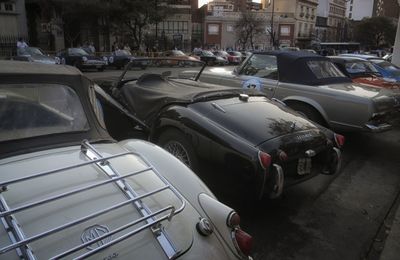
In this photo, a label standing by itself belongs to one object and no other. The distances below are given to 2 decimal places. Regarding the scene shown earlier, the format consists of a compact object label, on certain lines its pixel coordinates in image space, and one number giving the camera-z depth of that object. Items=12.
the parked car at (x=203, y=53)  36.81
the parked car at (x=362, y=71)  8.47
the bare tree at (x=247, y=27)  61.25
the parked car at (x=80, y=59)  22.55
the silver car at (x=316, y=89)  6.37
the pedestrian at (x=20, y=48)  20.61
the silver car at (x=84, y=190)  1.89
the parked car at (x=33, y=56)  18.83
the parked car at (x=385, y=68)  12.27
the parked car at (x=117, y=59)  25.17
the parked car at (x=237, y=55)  37.58
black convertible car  3.81
